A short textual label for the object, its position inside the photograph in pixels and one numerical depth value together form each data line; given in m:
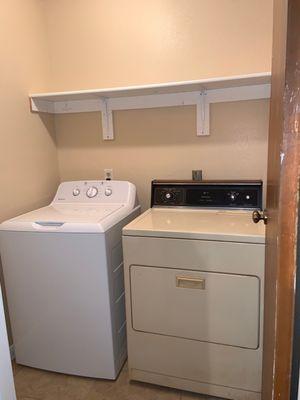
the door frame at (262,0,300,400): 0.57
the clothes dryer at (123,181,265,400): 1.46
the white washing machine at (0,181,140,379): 1.64
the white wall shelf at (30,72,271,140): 1.84
